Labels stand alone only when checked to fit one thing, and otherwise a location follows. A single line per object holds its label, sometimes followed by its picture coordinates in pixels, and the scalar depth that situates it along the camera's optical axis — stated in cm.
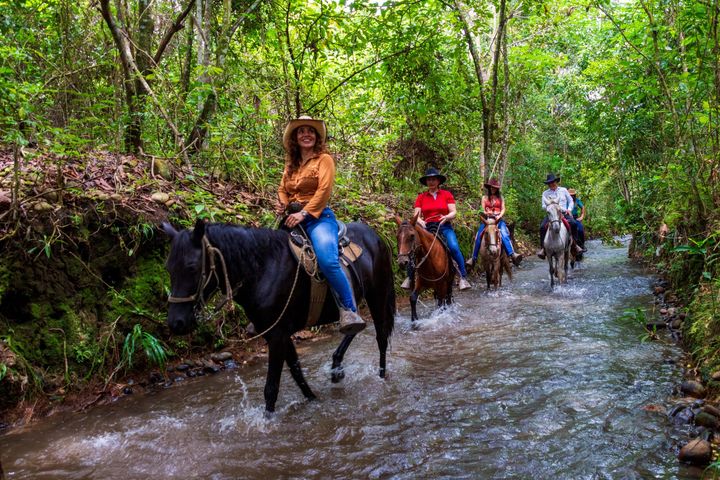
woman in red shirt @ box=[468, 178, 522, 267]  1067
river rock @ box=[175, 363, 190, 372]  538
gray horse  1078
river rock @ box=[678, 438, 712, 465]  297
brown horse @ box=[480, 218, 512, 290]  1012
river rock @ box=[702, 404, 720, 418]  338
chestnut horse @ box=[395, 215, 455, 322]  766
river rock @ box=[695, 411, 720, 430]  334
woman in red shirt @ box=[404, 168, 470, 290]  865
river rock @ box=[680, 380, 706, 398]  396
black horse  355
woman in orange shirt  441
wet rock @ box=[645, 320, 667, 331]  632
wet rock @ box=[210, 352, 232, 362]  571
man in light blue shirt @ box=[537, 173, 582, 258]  1180
